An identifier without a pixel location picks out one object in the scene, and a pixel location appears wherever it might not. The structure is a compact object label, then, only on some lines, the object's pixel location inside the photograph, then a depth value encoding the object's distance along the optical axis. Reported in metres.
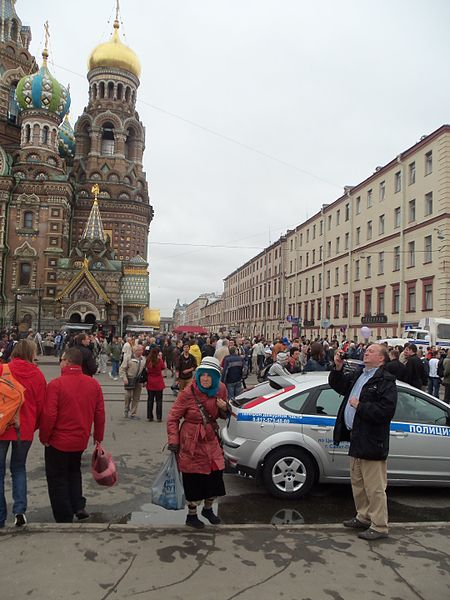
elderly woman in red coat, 4.78
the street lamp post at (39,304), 45.23
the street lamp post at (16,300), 45.51
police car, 6.16
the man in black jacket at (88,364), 7.97
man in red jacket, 4.90
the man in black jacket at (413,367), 12.58
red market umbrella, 46.28
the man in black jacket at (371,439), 4.70
